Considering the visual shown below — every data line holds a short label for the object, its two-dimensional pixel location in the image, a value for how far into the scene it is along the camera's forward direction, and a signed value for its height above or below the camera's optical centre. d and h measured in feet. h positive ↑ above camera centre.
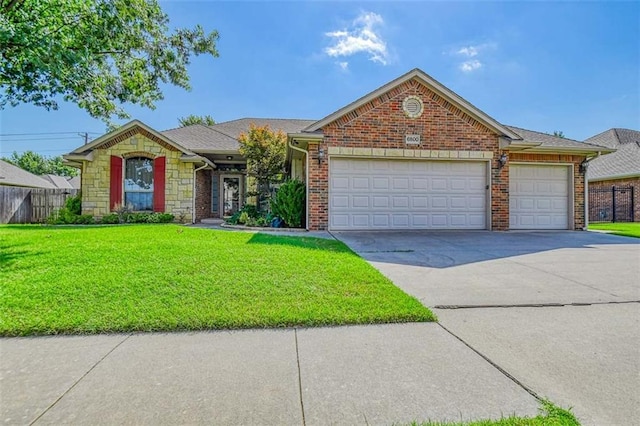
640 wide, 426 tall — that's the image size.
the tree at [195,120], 106.32 +32.80
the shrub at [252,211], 41.74 +0.56
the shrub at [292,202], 34.24 +1.44
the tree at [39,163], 170.50 +28.90
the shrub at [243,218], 38.85 -0.36
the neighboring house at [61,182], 116.02 +13.33
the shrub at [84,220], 41.88 -0.67
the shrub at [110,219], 41.78 -0.54
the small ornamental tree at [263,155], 42.32 +8.25
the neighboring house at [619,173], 55.21 +7.92
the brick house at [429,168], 32.99 +5.35
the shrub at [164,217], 42.23 -0.27
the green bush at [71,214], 42.16 +0.14
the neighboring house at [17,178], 74.65 +9.91
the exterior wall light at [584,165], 37.86 +6.05
